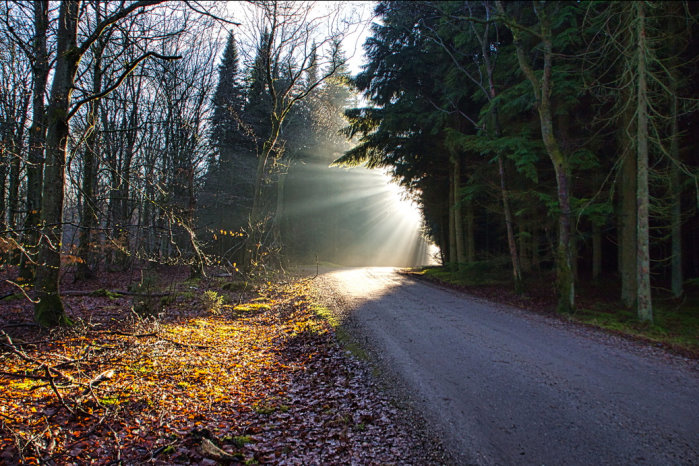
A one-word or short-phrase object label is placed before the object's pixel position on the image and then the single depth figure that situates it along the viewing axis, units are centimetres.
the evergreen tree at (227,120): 2130
